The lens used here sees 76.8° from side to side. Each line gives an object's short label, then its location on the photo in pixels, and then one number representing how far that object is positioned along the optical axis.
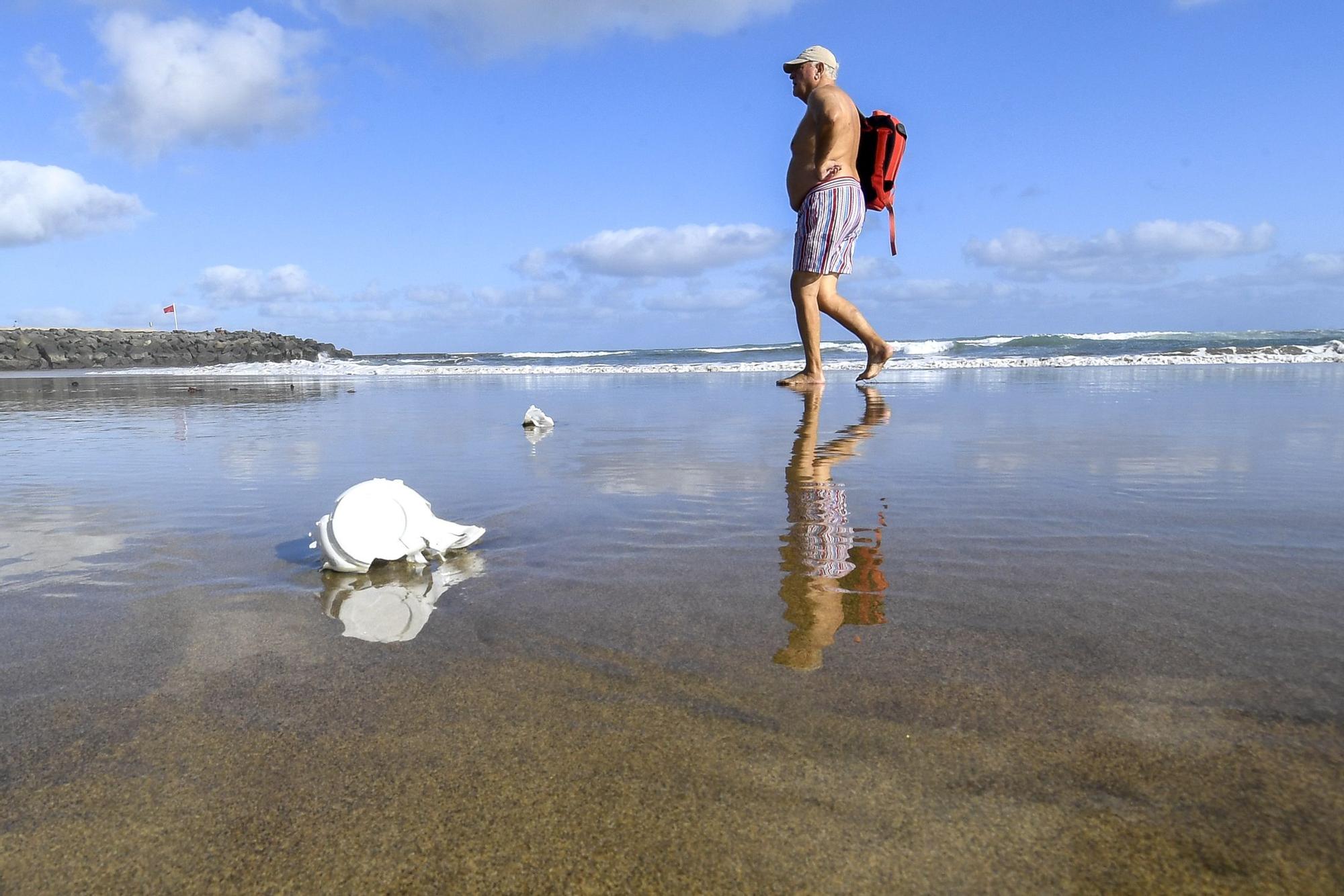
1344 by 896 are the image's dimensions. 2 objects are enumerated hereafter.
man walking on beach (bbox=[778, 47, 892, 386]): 6.85
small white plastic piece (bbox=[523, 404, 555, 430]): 5.93
